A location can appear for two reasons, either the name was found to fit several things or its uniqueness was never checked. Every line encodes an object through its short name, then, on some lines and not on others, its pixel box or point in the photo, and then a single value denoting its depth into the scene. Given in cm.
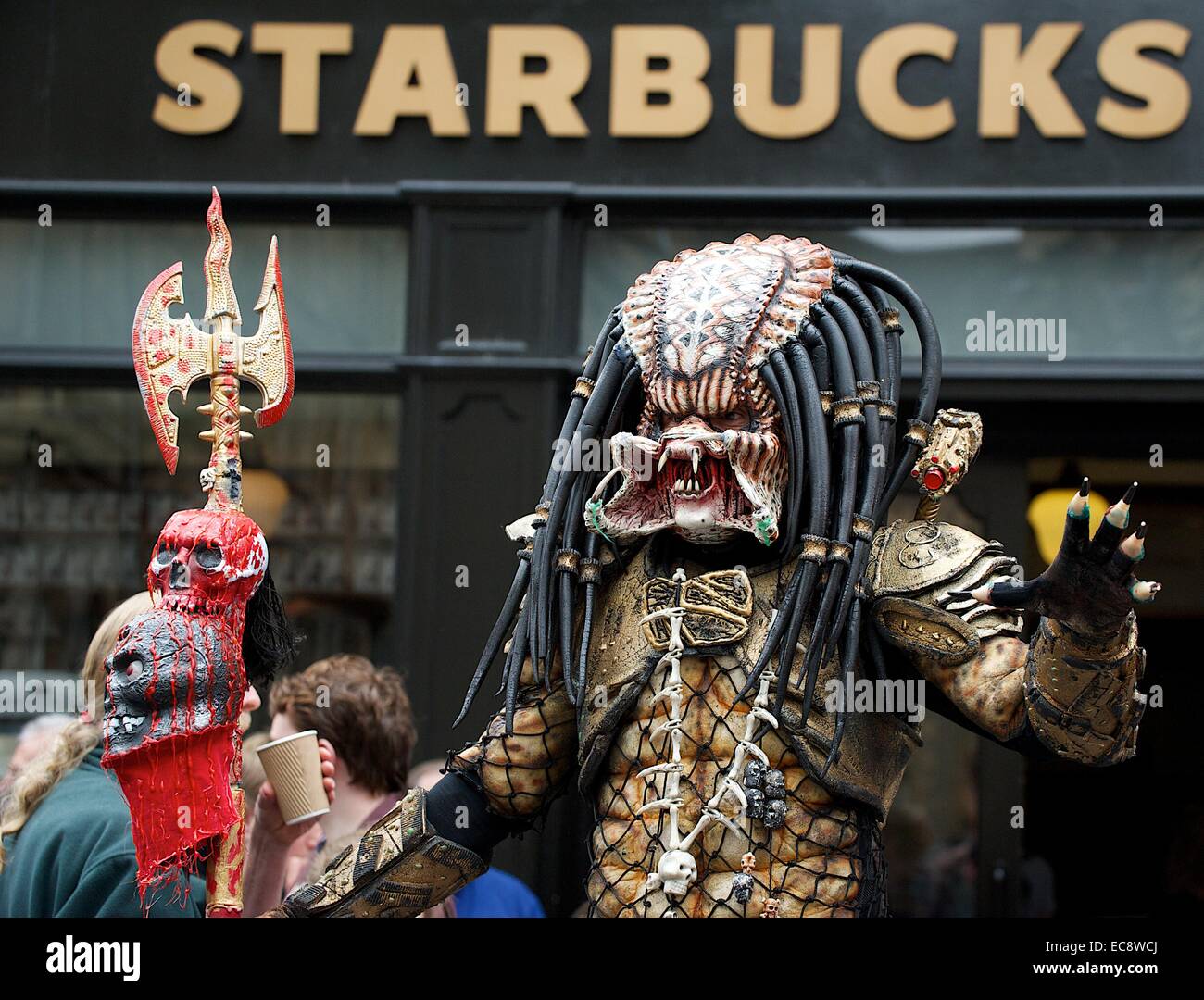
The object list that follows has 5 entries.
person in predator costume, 297
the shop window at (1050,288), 632
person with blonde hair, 339
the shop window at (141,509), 659
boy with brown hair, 430
